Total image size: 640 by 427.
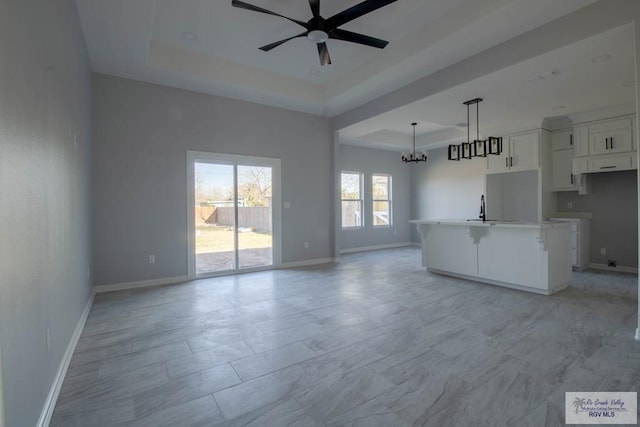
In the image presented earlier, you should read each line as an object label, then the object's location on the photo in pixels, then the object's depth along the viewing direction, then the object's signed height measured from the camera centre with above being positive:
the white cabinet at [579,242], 5.71 -0.67
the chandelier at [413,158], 7.15 +1.18
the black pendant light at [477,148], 4.62 +0.94
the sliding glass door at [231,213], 5.30 -0.06
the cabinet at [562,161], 5.95 +0.90
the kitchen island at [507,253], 4.09 -0.67
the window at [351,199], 8.47 +0.27
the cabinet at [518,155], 6.11 +1.08
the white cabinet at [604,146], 5.12 +1.05
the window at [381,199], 9.03 +0.28
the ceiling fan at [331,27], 2.91 +1.90
